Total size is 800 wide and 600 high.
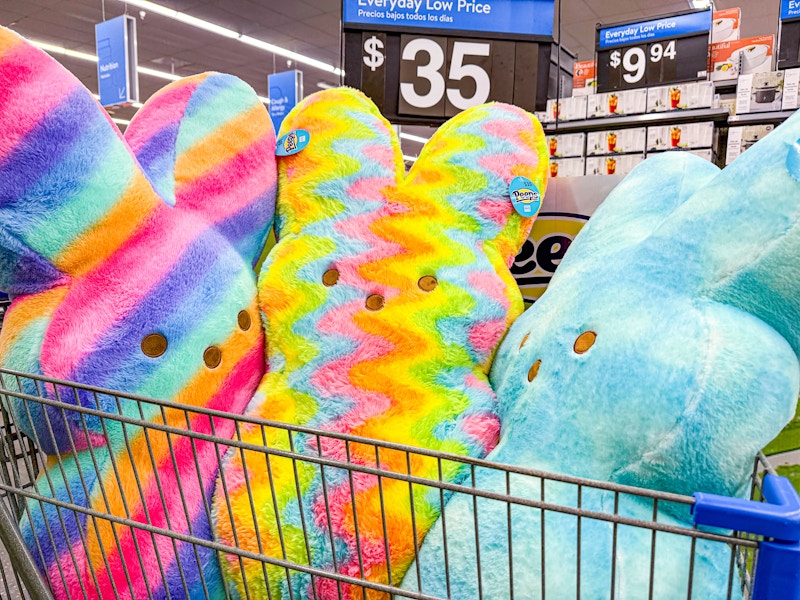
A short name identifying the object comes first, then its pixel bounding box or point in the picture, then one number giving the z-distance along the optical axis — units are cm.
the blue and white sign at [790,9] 313
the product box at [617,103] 309
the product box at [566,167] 321
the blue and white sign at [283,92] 640
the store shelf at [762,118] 298
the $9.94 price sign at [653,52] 306
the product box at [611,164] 305
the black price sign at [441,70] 143
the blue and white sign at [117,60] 488
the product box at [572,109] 320
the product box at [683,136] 280
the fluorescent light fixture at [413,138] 1196
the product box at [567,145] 320
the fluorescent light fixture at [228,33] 565
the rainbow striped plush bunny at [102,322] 75
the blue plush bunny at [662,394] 60
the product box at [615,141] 303
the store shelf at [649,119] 286
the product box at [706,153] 280
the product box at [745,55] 347
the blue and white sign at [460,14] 143
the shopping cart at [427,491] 44
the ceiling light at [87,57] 685
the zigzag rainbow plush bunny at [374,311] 77
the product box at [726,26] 409
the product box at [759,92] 302
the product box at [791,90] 297
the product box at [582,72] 473
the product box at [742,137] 301
